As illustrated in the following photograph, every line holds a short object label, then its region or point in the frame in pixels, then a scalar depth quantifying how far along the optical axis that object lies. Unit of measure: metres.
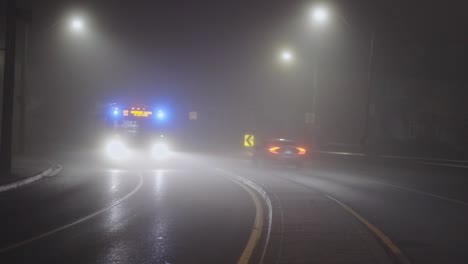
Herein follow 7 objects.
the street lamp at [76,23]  34.47
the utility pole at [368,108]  33.56
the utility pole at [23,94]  30.90
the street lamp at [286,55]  42.90
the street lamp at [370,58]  30.56
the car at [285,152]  29.40
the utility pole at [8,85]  19.77
